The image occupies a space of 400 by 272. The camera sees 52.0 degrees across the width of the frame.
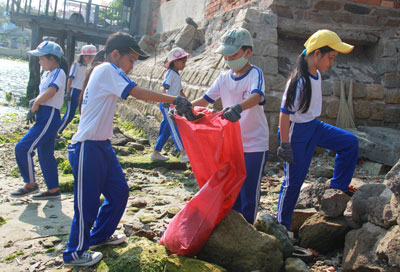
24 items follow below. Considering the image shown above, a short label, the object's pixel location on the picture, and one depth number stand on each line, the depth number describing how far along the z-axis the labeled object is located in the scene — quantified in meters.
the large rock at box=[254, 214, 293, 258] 3.01
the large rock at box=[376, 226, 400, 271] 2.47
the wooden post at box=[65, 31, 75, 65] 17.23
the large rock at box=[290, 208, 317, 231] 3.62
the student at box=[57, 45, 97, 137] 7.75
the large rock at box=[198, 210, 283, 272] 2.77
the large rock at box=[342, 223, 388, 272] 2.69
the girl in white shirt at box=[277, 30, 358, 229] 3.32
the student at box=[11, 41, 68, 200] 4.57
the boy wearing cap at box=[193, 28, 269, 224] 3.33
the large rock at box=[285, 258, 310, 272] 2.79
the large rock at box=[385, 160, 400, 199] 2.57
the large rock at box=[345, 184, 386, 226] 3.05
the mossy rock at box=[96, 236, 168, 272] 2.71
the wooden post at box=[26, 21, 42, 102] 15.65
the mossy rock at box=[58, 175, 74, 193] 5.11
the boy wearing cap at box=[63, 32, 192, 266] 2.92
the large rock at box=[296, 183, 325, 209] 3.70
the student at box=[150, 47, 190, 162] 6.18
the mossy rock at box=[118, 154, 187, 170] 6.31
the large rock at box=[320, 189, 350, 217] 3.33
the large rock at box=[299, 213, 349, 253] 3.27
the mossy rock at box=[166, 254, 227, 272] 2.61
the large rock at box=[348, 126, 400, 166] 5.58
